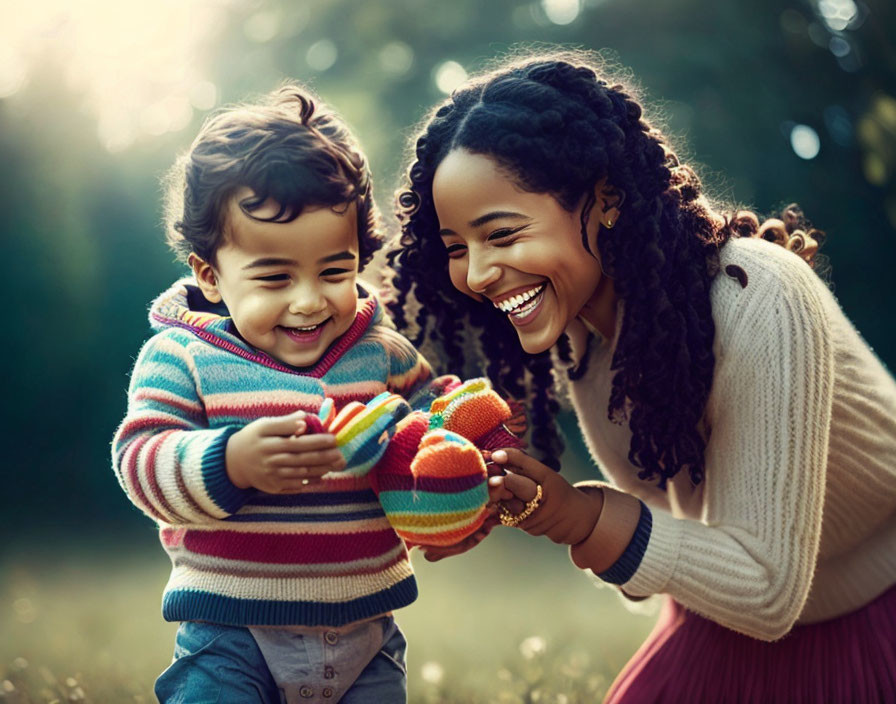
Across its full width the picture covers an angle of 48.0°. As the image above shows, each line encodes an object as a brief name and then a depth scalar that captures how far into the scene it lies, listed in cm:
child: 193
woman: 223
